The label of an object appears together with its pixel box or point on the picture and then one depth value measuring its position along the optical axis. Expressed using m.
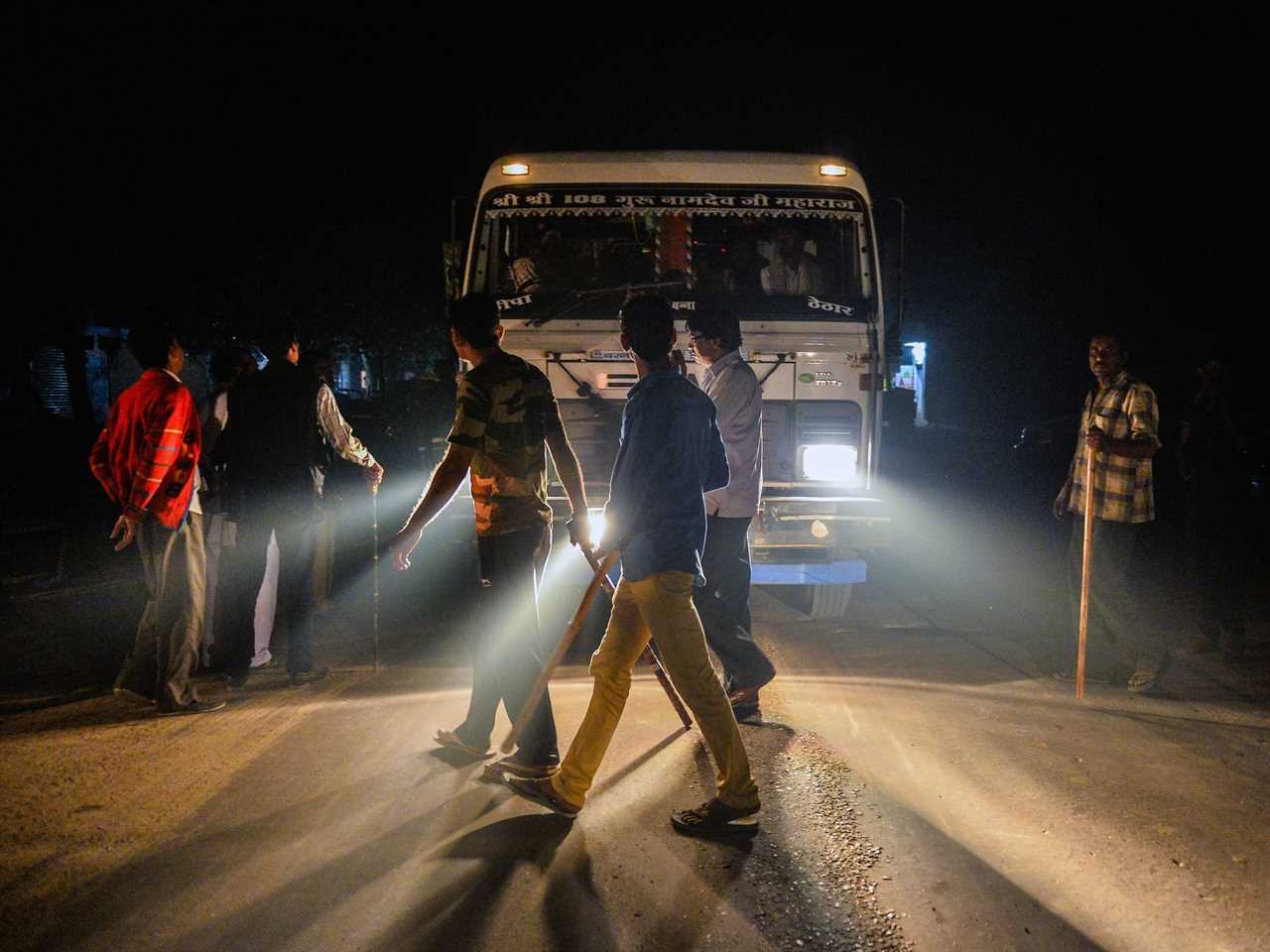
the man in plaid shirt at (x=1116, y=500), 5.48
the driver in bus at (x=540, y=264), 7.02
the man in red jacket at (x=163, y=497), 5.02
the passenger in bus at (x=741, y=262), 7.07
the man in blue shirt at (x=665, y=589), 3.72
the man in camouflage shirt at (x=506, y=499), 4.16
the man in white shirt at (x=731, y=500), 4.99
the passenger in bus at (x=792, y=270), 7.09
